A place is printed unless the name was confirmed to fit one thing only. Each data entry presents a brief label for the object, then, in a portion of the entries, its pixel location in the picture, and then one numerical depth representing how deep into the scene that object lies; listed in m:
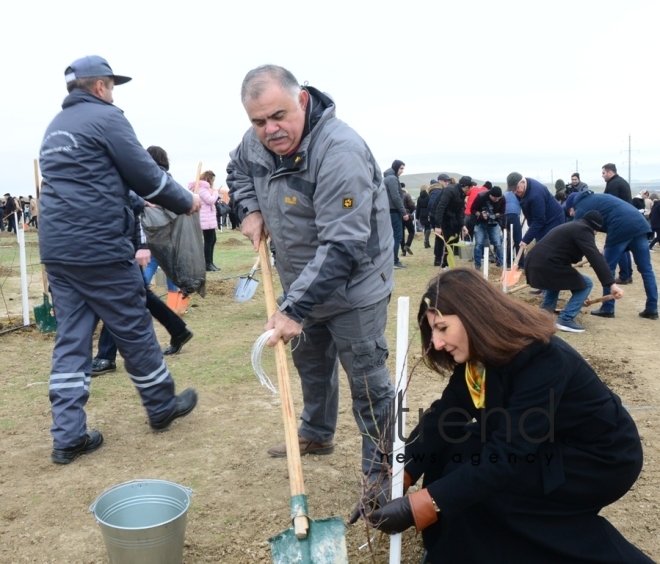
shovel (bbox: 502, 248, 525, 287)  9.31
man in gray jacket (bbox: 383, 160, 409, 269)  11.35
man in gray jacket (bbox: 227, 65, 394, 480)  2.65
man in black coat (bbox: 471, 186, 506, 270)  11.41
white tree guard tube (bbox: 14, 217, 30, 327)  6.79
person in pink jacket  10.77
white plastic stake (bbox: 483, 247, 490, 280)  7.64
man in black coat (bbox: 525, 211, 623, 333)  6.67
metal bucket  2.32
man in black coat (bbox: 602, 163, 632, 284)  10.53
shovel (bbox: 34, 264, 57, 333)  6.79
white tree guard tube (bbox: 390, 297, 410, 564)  2.26
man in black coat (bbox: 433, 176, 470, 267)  11.98
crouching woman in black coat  2.30
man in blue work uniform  3.50
